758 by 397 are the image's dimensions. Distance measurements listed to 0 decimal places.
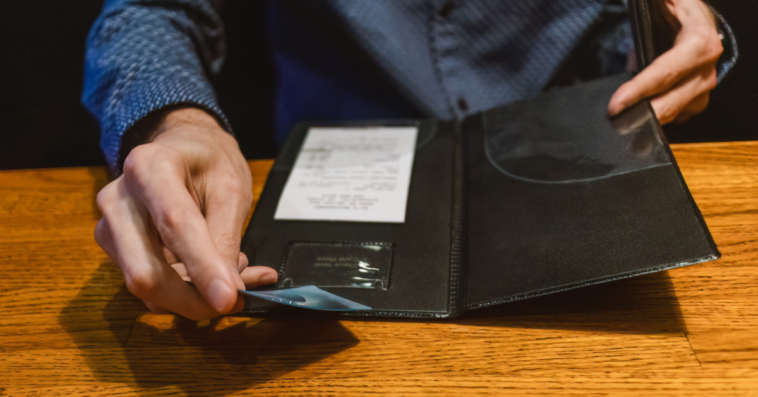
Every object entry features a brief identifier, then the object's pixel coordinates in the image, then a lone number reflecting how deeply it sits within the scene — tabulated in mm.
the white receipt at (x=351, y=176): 537
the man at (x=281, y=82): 374
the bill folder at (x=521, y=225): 382
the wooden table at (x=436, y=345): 358
